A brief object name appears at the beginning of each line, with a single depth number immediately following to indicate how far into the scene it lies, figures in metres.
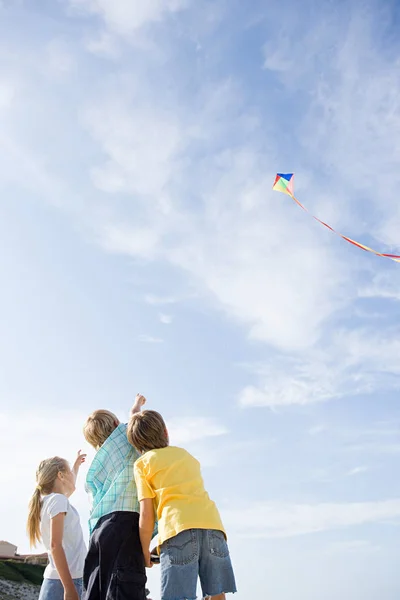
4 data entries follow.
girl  3.87
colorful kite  11.63
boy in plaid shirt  3.60
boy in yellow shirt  3.49
